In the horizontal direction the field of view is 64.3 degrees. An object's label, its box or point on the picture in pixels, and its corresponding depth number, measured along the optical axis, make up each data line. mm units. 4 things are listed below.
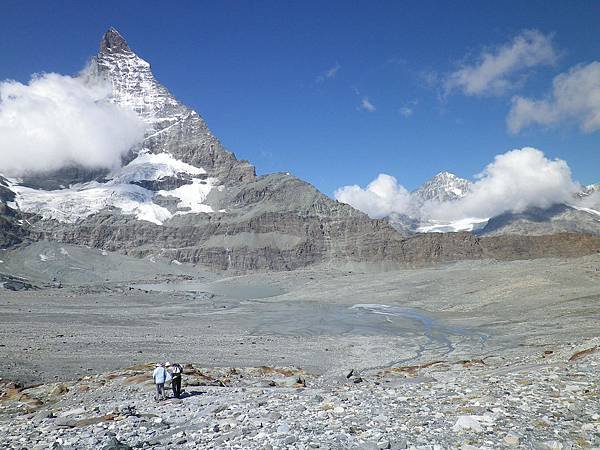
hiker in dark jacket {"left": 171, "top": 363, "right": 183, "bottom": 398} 16766
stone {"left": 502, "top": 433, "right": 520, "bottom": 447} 8656
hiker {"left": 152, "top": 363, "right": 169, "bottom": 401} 16703
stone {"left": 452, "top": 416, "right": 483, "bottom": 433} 9602
